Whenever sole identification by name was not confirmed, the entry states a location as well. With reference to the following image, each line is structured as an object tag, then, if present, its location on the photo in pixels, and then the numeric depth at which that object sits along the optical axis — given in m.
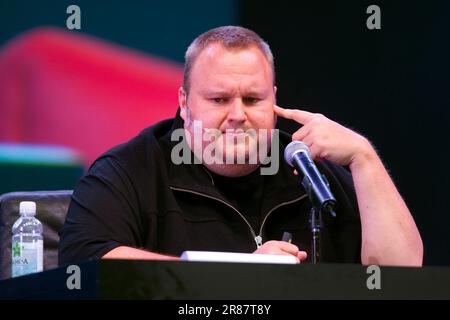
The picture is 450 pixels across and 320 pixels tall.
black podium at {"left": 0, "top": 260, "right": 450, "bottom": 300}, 4.84
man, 5.39
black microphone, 5.11
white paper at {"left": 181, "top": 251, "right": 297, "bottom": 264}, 4.93
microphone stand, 5.19
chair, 5.47
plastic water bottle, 5.41
